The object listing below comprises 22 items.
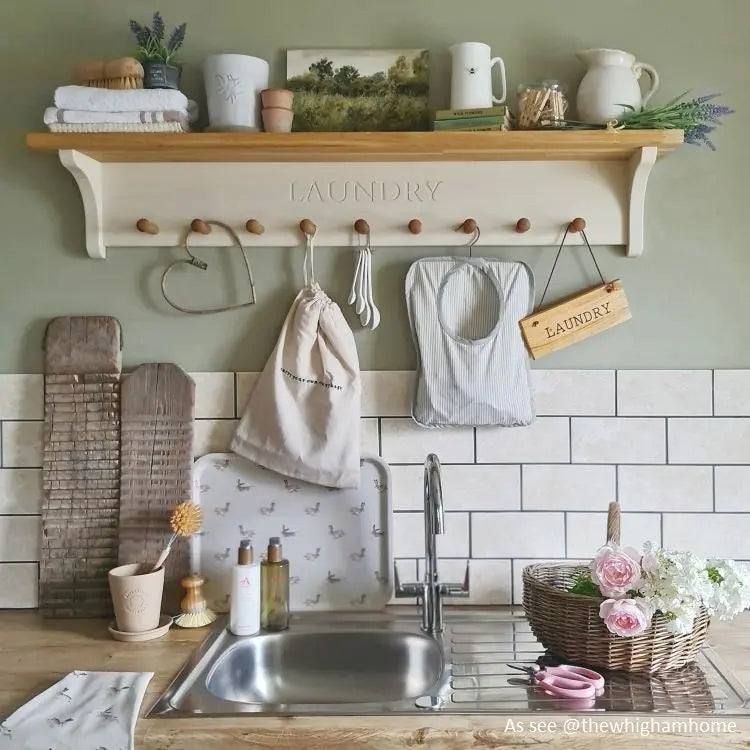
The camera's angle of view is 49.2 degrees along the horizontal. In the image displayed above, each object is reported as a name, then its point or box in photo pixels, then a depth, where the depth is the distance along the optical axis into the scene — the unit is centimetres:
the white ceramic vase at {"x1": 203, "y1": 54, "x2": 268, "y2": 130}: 157
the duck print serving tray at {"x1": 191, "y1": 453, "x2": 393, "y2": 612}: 169
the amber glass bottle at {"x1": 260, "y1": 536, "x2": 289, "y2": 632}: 158
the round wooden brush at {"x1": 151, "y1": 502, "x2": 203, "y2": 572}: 159
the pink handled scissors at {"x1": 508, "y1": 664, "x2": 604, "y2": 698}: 126
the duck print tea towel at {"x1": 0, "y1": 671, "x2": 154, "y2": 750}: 115
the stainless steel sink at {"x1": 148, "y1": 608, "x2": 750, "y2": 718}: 123
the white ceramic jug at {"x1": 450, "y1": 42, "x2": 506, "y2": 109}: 158
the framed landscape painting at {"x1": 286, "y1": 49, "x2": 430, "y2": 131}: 165
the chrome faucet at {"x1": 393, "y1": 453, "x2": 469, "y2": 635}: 152
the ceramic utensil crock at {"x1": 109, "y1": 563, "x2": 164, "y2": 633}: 150
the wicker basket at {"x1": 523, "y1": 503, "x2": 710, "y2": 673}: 132
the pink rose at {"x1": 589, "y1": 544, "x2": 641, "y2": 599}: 130
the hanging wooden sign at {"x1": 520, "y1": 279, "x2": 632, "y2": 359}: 165
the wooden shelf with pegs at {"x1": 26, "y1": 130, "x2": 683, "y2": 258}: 166
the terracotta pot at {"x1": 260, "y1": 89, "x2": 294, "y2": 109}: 155
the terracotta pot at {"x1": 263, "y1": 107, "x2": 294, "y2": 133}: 156
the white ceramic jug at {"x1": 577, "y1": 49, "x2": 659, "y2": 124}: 156
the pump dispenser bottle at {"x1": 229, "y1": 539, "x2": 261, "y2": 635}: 154
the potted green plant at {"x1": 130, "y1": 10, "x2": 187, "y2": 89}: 156
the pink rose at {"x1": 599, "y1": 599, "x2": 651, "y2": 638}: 127
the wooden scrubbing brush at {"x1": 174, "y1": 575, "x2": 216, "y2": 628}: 158
